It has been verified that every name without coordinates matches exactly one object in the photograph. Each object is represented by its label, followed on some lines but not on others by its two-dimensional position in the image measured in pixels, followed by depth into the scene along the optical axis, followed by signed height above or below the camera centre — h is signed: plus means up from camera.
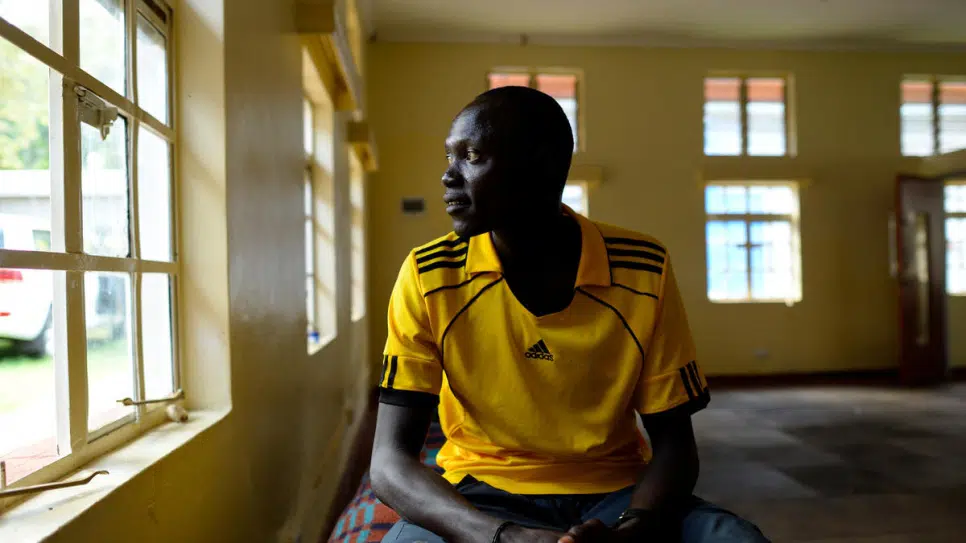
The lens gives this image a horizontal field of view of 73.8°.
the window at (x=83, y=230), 0.94 +0.07
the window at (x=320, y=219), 3.47 +0.26
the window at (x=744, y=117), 7.02 +1.57
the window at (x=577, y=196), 6.85 +0.72
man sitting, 1.20 -0.17
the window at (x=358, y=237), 5.47 +0.26
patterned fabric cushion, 1.74 -0.73
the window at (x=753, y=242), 6.99 +0.19
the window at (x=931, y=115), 7.21 +1.60
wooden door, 6.65 -0.23
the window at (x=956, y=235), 7.23 +0.24
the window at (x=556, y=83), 6.82 +1.92
